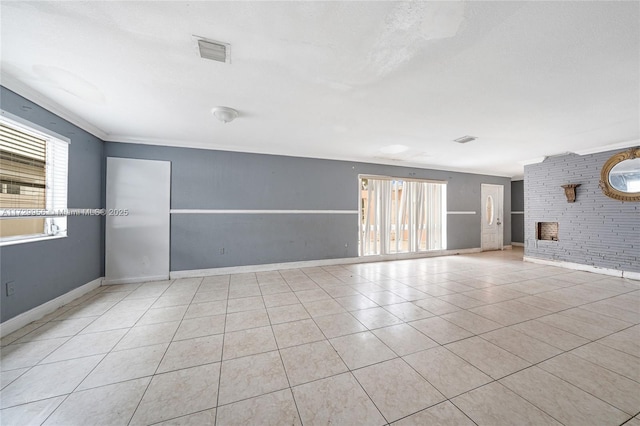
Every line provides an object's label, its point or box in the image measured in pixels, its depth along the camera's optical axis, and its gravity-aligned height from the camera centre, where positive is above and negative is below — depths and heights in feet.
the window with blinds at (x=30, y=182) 8.05 +1.17
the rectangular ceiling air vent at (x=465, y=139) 13.52 +4.61
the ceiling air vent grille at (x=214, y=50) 6.00 +4.46
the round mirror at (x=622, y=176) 14.30 +2.61
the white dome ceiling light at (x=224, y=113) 9.82 +4.37
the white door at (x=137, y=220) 13.29 -0.45
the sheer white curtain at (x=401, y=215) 19.69 -0.06
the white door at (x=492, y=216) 25.07 -0.10
